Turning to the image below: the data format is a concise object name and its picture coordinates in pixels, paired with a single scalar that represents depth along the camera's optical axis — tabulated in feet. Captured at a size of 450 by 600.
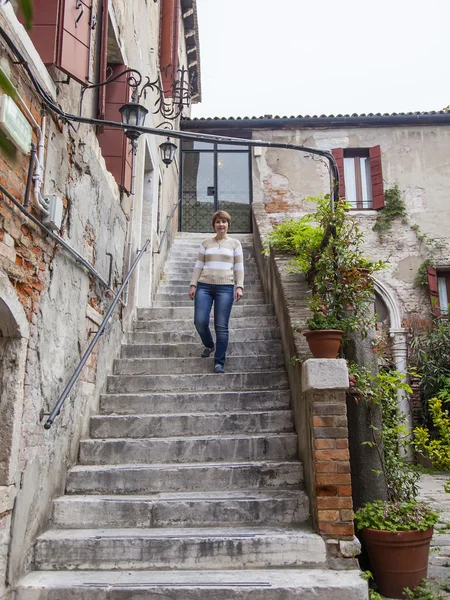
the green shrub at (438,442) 11.45
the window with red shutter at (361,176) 39.91
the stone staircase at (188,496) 9.54
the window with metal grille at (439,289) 36.19
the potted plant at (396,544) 10.31
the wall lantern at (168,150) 24.38
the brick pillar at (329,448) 10.37
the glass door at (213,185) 42.52
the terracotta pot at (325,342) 11.41
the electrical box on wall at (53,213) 10.59
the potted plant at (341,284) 12.51
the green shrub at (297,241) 15.64
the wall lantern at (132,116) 12.93
